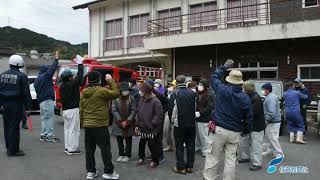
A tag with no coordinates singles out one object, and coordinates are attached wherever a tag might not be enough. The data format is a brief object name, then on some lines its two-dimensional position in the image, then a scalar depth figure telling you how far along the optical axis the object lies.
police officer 5.54
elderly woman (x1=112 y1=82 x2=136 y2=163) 5.31
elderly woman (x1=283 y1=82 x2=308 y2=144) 7.28
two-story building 10.82
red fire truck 8.98
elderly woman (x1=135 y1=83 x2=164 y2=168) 5.06
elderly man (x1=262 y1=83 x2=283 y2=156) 5.71
